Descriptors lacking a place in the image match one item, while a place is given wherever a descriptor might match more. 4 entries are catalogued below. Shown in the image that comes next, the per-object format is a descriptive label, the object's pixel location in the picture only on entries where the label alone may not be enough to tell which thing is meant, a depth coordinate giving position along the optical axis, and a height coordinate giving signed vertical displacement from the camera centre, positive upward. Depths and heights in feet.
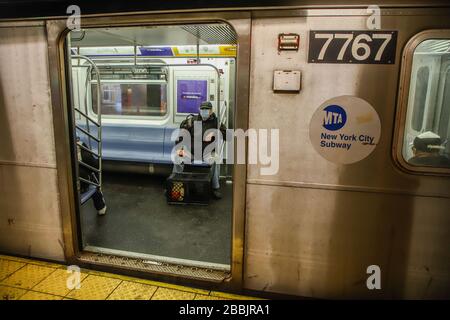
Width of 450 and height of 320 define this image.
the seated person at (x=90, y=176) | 13.09 -3.33
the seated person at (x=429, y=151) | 7.18 -1.05
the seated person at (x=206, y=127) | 17.31 -1.25
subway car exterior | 6.97 -0.55
